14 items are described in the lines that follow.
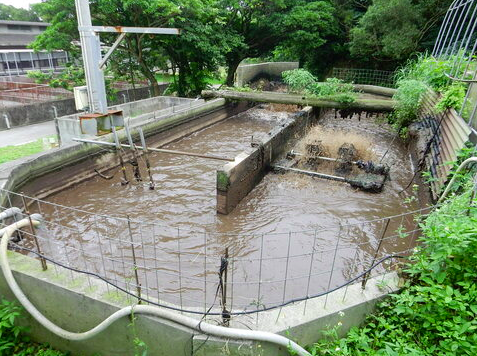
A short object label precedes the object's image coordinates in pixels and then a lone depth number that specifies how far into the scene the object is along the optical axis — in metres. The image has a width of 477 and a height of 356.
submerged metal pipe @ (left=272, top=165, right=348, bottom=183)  8.09
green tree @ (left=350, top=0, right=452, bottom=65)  15.09
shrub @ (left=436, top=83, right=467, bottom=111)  6.11
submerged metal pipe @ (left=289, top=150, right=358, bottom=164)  8.81
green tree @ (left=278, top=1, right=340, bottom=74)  16.38
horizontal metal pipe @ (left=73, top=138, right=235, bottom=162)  6.04
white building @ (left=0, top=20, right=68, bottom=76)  22.14
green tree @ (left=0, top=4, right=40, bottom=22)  38.56
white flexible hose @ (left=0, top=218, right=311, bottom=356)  2.88
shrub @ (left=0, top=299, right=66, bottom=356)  3.73
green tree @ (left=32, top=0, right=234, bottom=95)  11.38
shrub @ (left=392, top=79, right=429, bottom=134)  9.27
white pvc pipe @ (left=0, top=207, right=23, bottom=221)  4.14
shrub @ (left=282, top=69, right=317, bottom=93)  13.80
